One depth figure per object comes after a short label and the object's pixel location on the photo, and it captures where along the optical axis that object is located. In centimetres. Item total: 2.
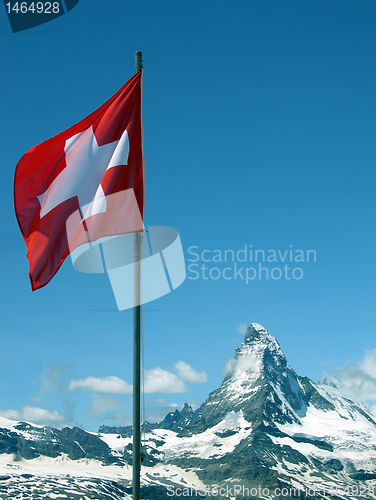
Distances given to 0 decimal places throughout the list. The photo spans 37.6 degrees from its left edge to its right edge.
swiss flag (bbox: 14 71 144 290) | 1667
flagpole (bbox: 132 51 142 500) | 1413
